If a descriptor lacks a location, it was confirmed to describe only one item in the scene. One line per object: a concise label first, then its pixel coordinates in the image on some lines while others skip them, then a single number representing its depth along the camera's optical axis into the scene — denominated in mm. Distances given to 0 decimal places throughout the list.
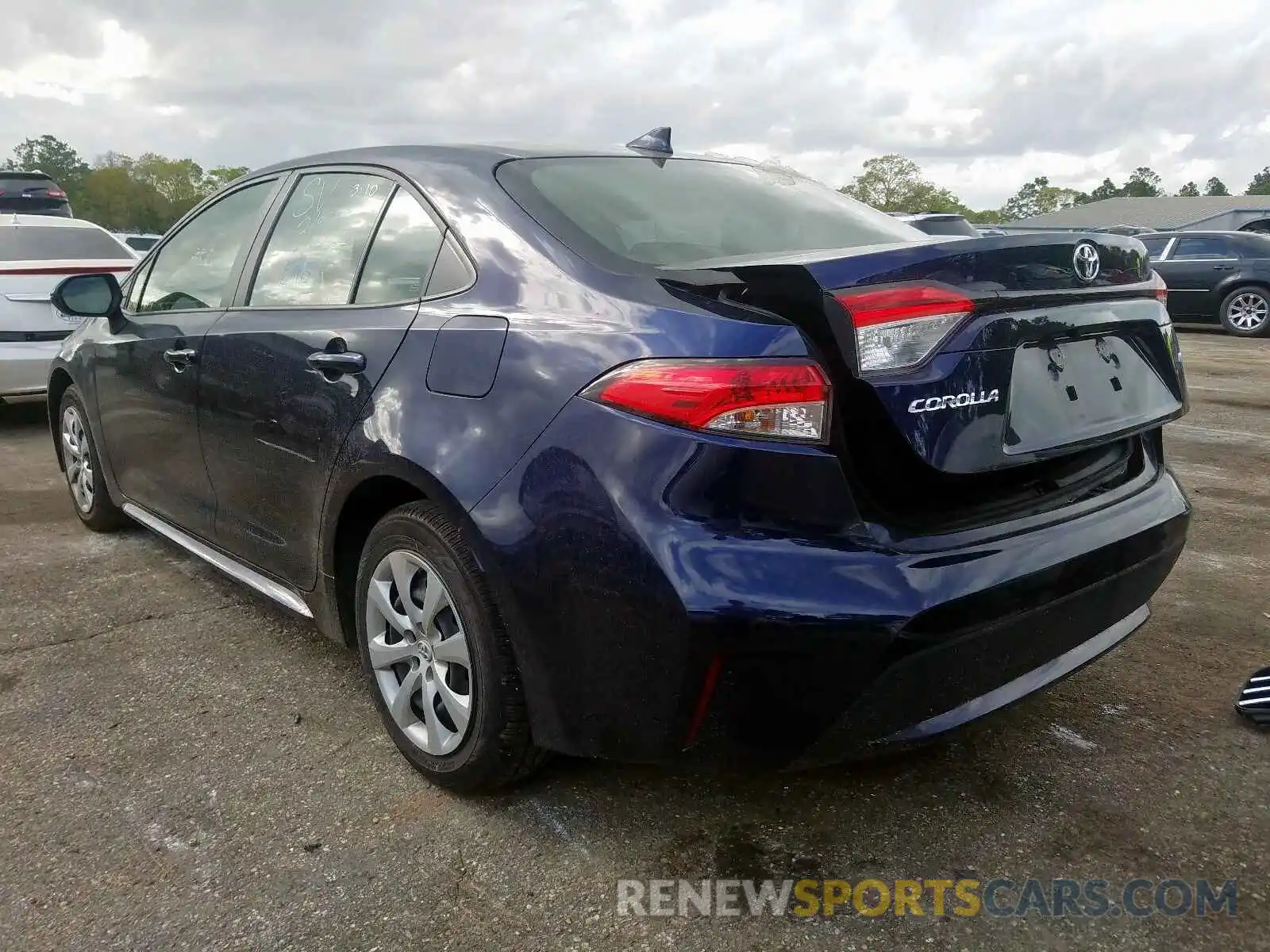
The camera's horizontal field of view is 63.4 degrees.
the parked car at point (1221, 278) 13852
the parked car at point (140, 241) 16820
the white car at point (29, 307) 6457
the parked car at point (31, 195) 18094
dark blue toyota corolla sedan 1873
